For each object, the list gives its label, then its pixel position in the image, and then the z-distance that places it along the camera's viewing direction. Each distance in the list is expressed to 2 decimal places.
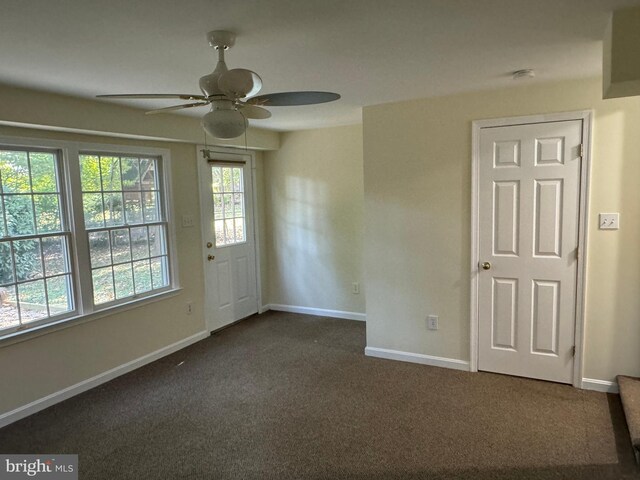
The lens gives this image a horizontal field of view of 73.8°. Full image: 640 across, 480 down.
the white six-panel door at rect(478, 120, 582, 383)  3.02
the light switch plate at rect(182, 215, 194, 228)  4.23
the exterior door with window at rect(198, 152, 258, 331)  4.55
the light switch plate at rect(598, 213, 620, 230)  2.89
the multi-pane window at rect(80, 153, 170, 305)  3.48
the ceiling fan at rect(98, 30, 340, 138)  1.68
